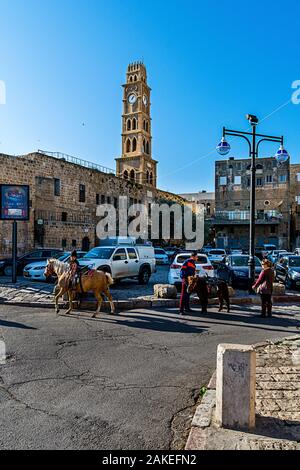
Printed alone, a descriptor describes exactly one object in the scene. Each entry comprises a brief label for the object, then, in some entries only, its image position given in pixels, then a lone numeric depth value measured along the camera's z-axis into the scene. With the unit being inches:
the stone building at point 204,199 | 3291.8
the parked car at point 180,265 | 559.3
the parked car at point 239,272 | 655.1
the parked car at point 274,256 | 1027.7
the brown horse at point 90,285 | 408.5
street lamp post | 538.3
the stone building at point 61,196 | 1195.3
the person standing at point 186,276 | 410.6
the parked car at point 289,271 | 643.5
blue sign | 642.8
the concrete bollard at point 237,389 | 148.2
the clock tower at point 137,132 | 2697.8
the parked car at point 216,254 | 1099.9
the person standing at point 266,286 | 395.2
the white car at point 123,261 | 592.4
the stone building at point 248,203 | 1966.0
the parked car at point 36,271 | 695.1
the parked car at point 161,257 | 1259.2
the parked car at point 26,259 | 816.9
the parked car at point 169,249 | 1493.5
